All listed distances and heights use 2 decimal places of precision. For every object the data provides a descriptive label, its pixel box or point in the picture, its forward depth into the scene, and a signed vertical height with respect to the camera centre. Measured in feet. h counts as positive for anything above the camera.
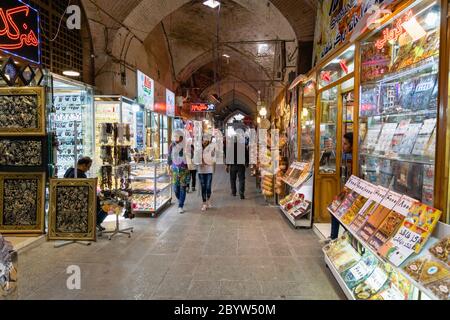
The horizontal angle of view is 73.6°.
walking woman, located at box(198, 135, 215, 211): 21.02 -1.45
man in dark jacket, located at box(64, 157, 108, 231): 14.75 -0.94
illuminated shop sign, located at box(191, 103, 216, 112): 48.19 +7.20
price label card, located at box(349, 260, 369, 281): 8.70 -3.50
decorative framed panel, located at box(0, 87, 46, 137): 14.16 +1.88
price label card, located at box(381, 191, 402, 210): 8.09 -1.30
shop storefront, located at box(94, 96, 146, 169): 22.74 +3.08
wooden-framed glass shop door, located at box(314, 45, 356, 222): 15.08 +1.23
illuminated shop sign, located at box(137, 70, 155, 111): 26.96 +5.80
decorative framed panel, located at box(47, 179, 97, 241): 13.97 -2.70
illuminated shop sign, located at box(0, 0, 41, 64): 12.67 +5.40
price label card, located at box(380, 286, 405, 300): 7.21 -3.48
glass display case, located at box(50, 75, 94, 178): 21.40 +2.42
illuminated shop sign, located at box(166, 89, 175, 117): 36.60 +6.11
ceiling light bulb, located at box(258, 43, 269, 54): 41.27 +14.76
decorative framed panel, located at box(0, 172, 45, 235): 14.32 -2.50
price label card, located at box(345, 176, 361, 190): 10.84 -1.12
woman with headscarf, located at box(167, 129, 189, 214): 20.44 -1.33
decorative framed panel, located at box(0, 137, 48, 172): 14.39 -0.16
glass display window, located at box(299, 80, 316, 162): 19.61 +2.02
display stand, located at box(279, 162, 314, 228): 16.67 -2.23
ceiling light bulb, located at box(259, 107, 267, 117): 46.94 +6.35
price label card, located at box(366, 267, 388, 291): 7.86 -3.41
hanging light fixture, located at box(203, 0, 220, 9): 24.38 +12.15
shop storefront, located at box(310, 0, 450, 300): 6.88 -0.20
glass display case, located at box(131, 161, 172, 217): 19.07 -2.38
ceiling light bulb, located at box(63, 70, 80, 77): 19.12 +5.05
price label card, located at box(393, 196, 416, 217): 7.52 -1.35
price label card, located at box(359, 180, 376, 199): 9.58 -1.19
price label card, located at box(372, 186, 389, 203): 8.80 -1.23
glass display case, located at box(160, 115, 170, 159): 35.88 +2.06
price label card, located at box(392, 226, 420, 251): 6.80 -2.00
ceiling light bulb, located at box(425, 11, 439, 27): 7.69 +3.53
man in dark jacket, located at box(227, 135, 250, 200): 25.41 -1.06
